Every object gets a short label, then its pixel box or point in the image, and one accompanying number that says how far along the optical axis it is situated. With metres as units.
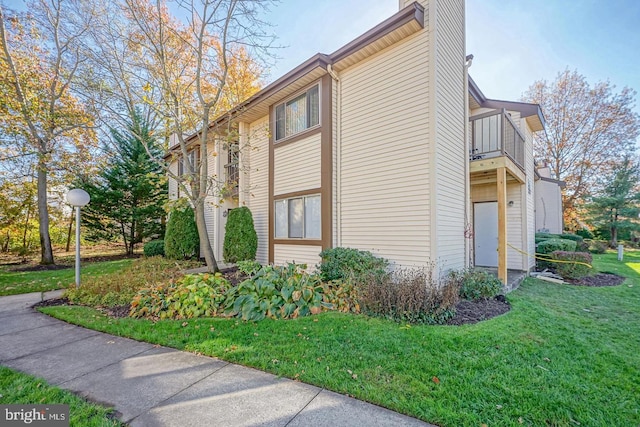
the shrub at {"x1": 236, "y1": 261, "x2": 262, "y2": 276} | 6.93
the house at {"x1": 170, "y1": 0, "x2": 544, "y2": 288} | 5.88
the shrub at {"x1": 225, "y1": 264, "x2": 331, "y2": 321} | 4.76
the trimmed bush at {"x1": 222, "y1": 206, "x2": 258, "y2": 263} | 9.21
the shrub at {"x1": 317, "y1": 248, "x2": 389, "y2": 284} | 5.82
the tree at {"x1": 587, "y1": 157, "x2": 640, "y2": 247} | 18.03
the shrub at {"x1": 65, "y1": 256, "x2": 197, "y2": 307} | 5.82
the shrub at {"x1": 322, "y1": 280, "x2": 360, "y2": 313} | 5.01
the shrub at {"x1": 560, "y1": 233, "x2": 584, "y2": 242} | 13.78
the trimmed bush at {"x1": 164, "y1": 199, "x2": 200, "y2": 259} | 11.45
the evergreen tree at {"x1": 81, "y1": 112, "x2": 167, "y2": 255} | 14.76
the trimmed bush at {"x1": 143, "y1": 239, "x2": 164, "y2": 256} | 13.65
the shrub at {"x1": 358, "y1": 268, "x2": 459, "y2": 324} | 4.49
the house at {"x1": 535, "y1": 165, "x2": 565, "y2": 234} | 15.36
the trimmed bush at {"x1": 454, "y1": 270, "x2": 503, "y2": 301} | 5.71
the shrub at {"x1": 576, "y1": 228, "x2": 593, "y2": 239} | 21.48
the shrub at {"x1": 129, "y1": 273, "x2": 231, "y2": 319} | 4.93
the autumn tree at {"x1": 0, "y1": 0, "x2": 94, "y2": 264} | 10.49
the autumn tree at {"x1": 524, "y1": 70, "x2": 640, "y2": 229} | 20.12
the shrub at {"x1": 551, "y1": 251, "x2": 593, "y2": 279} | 8.09
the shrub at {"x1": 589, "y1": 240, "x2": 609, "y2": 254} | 16.66
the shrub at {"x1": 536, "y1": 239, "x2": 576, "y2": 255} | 9.48
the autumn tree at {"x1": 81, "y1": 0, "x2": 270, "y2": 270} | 7.46
